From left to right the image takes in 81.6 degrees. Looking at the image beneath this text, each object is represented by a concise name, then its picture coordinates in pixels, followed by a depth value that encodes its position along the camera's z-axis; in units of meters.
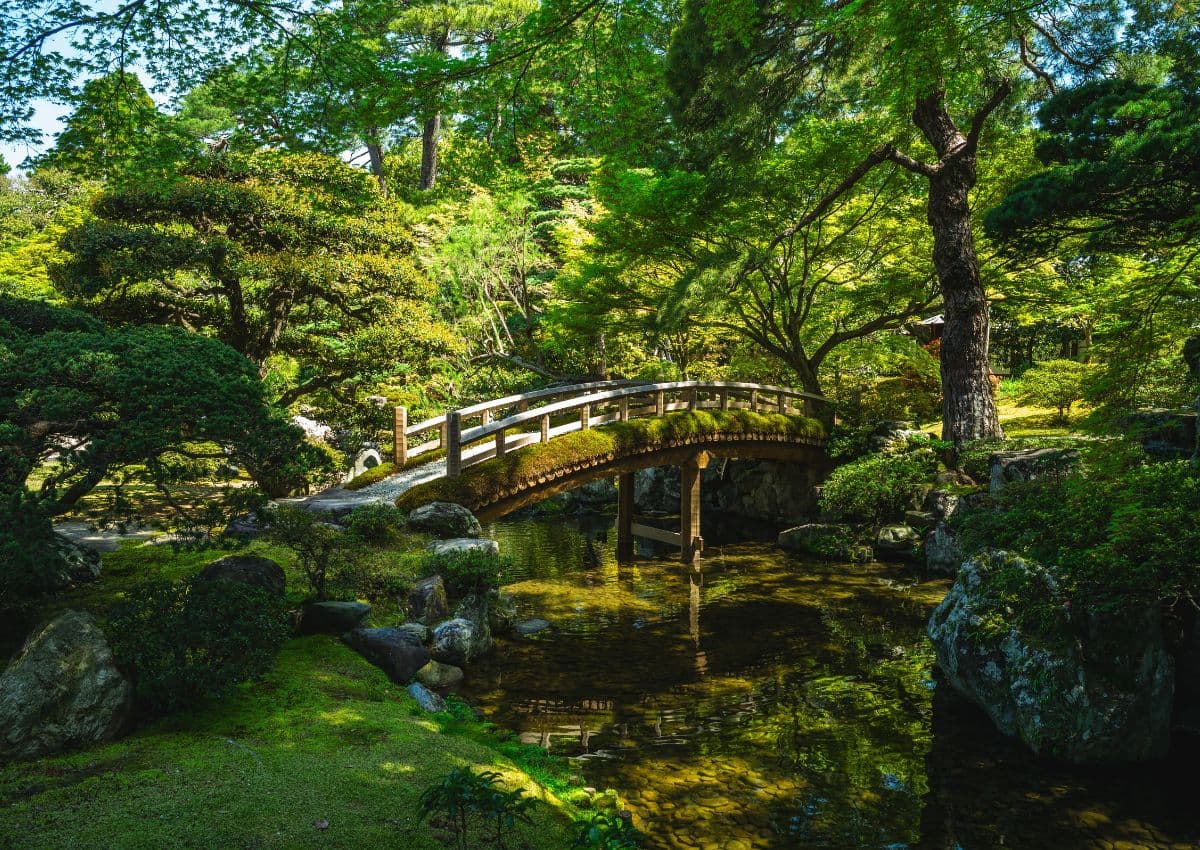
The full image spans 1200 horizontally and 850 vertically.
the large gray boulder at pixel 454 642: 9.16
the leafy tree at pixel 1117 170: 7.52
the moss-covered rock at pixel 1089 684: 7.16
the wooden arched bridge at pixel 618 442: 12.92
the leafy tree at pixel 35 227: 24.42
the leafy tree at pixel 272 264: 13.17
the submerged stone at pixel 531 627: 11.60
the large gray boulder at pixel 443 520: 11.61
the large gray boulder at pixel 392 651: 8.05
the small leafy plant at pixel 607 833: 5.23
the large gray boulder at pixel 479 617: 9.95
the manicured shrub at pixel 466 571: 10.03
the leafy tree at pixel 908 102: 12.88
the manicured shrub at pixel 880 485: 16.95
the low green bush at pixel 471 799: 4.22
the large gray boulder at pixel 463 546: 10.41
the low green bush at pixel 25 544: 4.86
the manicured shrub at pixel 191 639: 5.77
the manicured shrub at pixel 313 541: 8.20
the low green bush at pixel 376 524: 10.82
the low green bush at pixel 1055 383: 21.14
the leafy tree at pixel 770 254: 16.17
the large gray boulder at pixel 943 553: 14.76
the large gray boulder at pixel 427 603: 9.40
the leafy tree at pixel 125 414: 5.40
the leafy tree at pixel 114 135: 8.53
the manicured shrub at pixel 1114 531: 6.58
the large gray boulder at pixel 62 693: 5.14
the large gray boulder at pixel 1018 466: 13.02
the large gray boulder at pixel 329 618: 8.42
